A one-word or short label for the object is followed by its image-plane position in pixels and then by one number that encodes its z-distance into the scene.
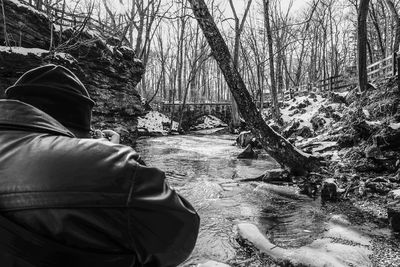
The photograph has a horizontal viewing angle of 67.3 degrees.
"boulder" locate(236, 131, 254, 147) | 14.77
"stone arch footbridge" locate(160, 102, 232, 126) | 29.88
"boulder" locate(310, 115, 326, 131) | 12.85
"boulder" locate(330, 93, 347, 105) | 14.47
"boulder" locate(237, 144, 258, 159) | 11.29
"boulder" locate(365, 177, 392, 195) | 5.39
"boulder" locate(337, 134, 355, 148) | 8.26
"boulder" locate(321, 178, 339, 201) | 5.52
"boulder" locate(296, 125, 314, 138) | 12.86
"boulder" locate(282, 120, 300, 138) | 14.18
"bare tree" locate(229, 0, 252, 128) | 21.14
